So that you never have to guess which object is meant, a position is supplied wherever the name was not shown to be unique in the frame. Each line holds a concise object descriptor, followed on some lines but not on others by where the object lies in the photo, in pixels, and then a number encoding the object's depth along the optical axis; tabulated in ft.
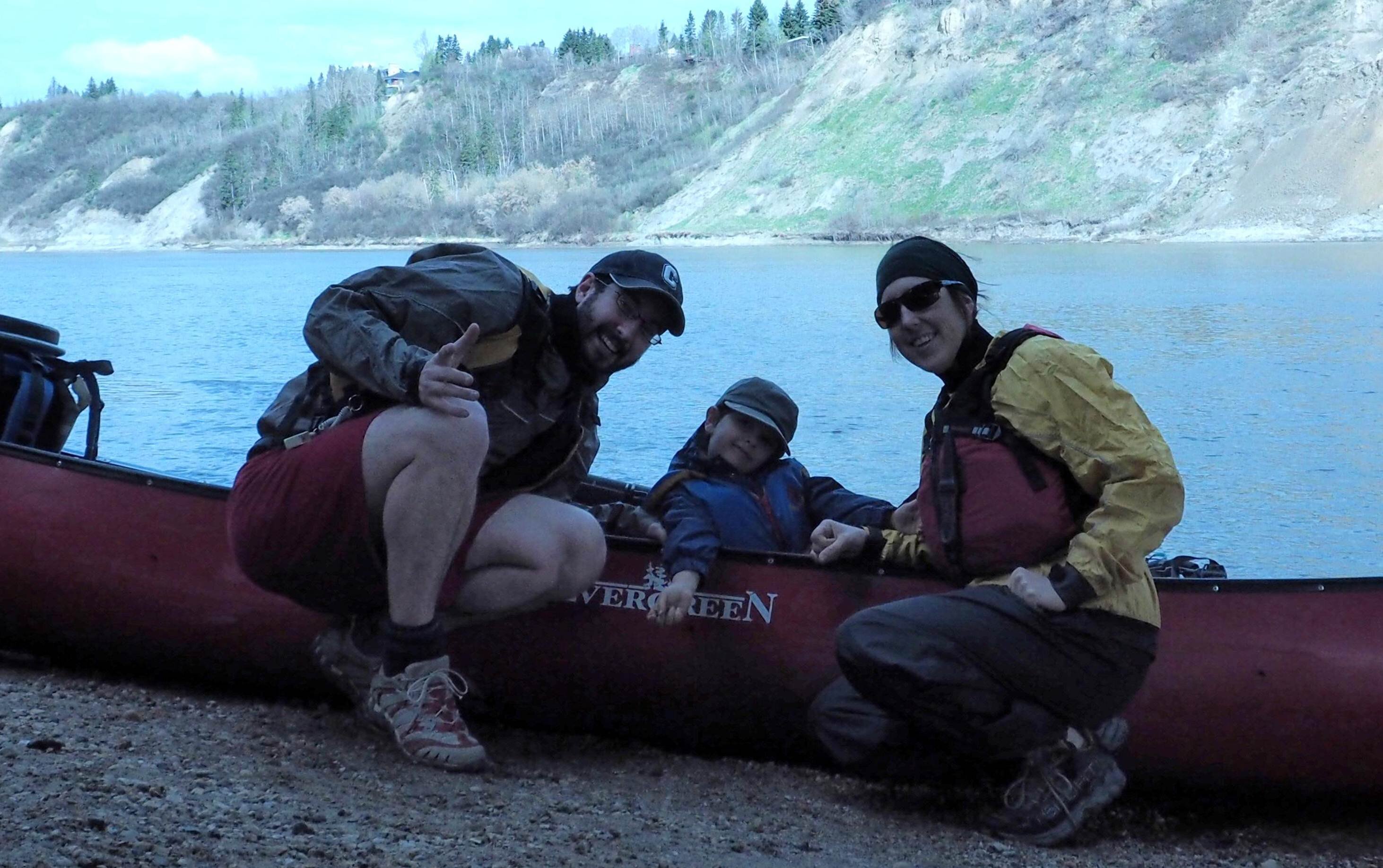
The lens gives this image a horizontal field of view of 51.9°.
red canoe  9.18
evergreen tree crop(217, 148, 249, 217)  203.62
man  8.32
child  10.52
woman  7.96
